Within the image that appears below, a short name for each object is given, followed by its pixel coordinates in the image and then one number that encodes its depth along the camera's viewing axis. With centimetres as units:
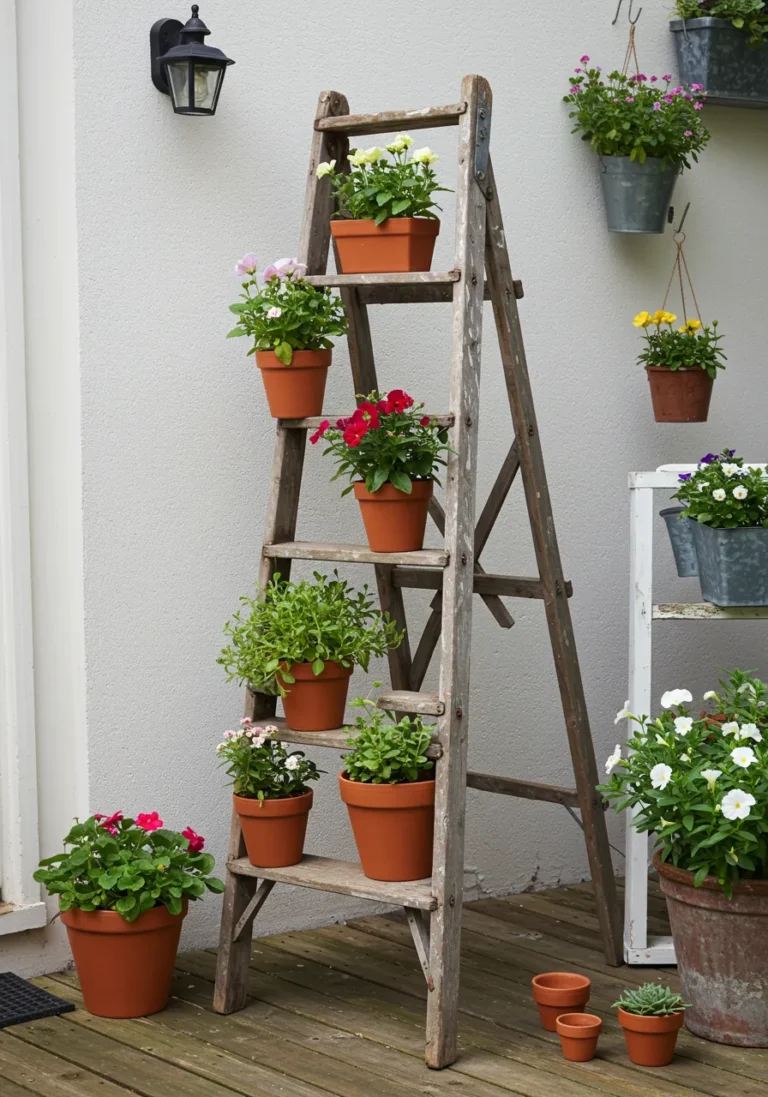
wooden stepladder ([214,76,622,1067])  279
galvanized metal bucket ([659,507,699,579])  324
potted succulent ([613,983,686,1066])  272
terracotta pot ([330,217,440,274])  294
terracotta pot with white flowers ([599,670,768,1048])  275
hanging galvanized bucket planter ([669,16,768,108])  399
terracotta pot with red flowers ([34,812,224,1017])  291
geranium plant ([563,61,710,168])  378
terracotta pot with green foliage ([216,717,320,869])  300
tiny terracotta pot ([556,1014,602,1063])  274
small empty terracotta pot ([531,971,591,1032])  289
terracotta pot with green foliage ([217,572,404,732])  293
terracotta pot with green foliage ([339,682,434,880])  281
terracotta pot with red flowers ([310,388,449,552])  284
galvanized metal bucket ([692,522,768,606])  304
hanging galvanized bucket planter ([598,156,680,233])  385
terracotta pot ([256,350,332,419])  305
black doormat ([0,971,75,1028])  294
